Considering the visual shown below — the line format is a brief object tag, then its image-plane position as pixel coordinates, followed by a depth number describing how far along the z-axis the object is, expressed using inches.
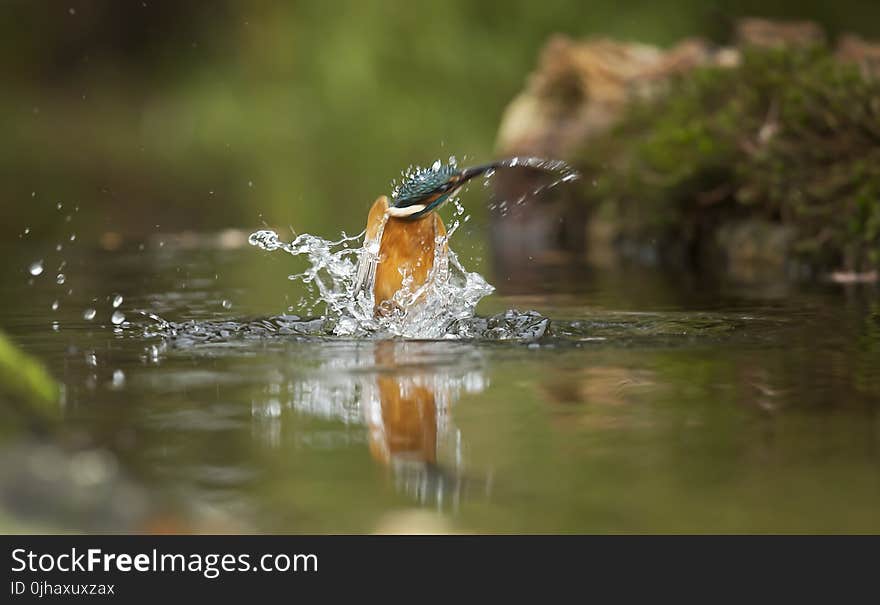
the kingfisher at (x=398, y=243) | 539.2
